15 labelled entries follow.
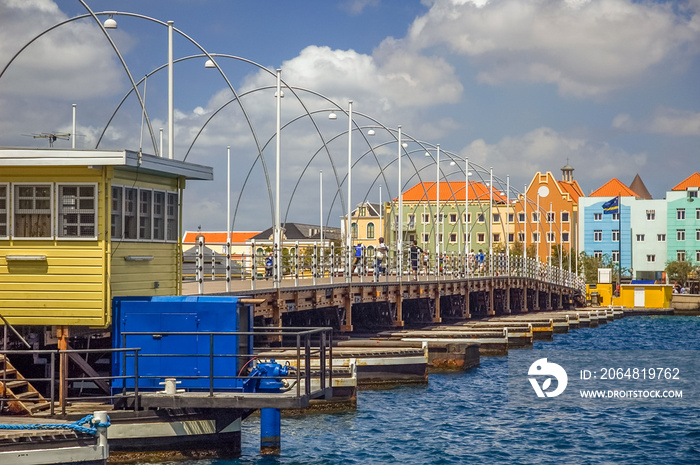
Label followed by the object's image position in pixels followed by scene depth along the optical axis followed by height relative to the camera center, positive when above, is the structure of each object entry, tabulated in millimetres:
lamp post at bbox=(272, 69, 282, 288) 35250 +3372
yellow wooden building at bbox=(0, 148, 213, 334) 21297 +1370
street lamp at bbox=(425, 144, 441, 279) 59734 +3830
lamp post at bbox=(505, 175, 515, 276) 78025 +3858
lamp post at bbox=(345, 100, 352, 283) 45094 +4806
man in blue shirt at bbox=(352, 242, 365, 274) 49266 +2291
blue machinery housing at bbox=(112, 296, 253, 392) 21000 -759
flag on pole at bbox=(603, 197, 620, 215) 133000 +11853
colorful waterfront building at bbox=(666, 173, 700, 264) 136750 +9225
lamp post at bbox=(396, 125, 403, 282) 52125 +2685
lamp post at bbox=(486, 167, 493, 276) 73800 +3422
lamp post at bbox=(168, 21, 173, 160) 30828 +6333
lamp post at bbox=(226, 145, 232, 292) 32188 +3747
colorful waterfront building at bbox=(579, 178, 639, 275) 141250 +9236
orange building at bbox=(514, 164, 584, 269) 145625 +12826
